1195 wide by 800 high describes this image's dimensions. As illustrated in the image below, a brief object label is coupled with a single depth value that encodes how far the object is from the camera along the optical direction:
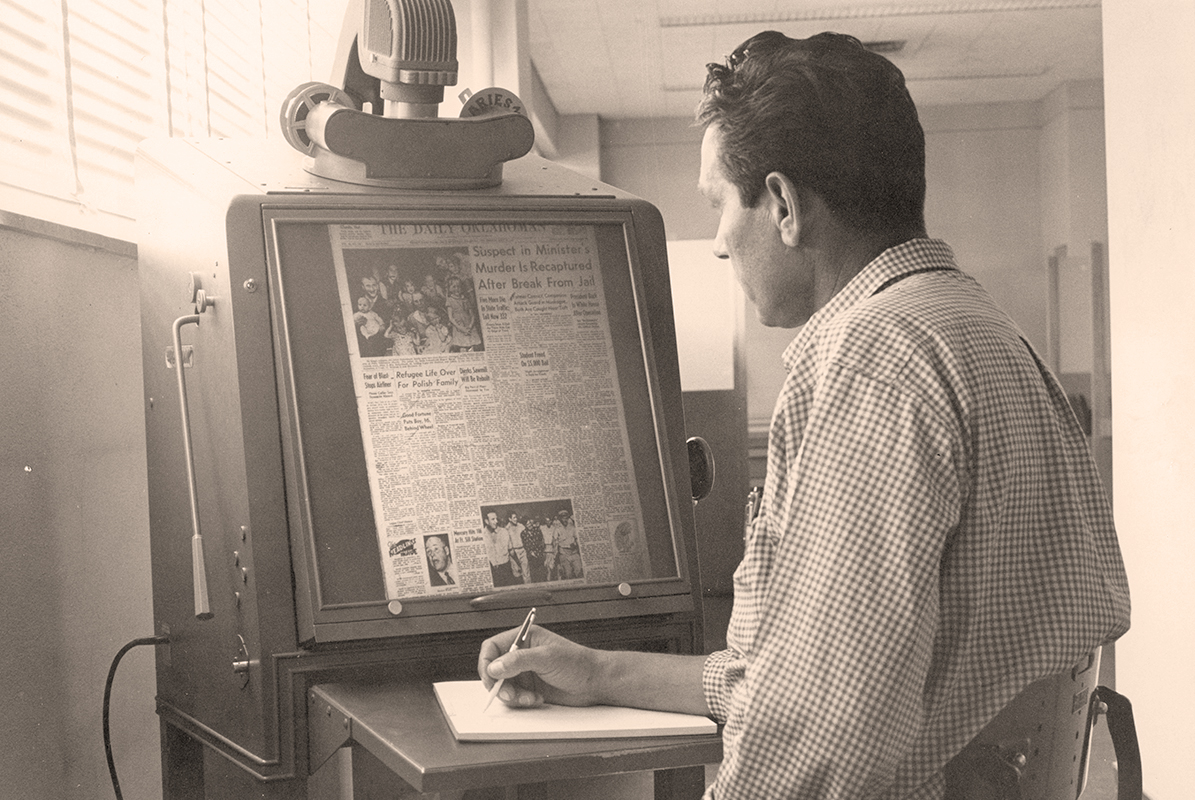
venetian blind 1.50
